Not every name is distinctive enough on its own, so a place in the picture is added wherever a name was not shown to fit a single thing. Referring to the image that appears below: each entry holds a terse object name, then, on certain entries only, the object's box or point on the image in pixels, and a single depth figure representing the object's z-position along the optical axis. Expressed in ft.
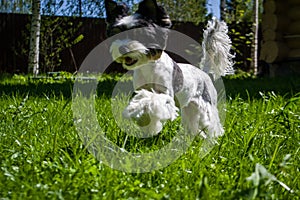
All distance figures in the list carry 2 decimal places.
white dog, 7.78
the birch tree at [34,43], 34.01
